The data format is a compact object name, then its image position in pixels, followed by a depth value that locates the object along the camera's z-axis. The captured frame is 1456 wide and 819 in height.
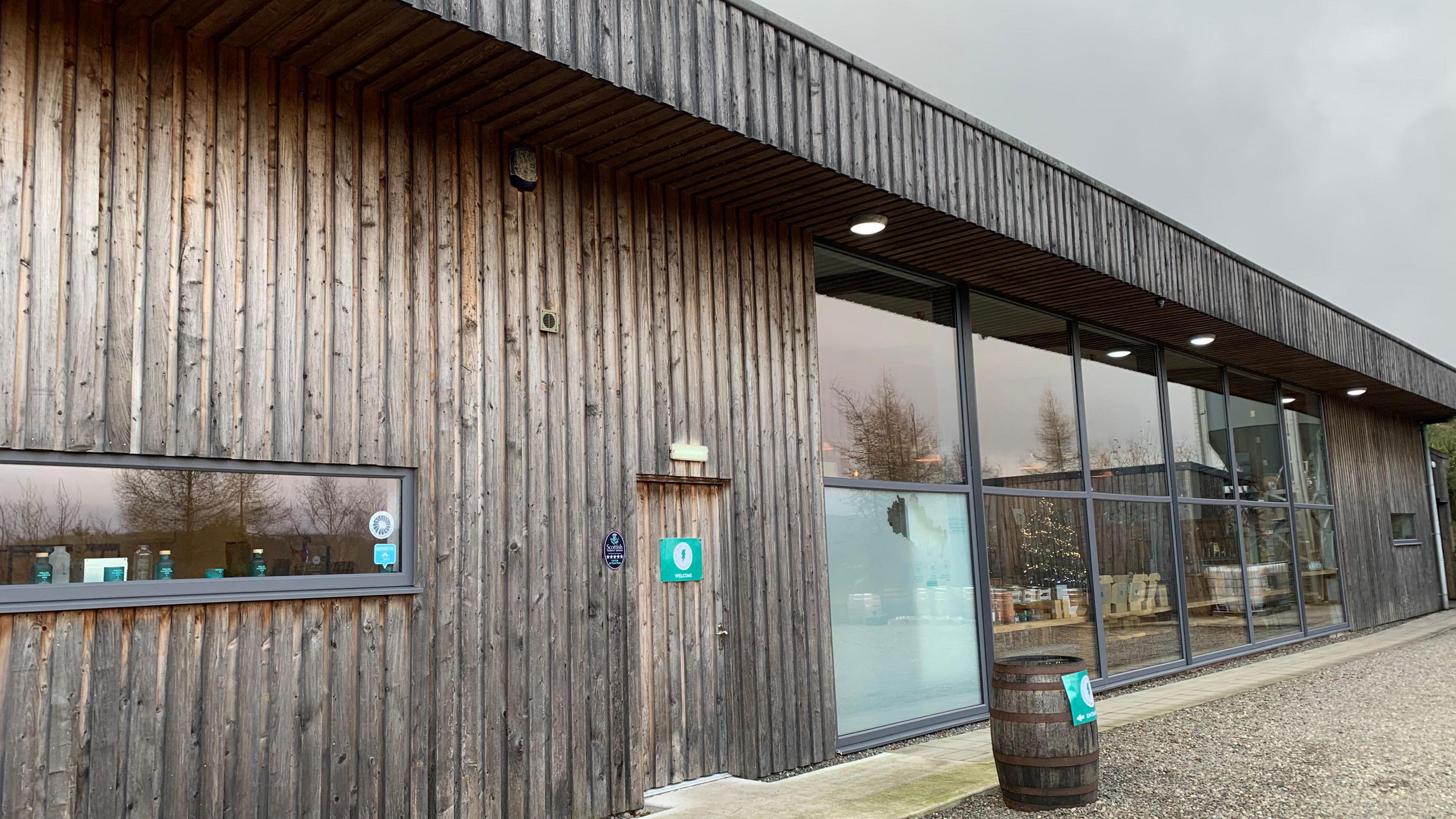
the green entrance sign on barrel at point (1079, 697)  5.30
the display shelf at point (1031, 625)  8.40
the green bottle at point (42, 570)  3.73
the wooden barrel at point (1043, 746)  5.26
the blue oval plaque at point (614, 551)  5.62
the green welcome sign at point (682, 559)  6.03
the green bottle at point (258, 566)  4.27
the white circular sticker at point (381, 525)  4.69
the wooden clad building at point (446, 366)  3.87
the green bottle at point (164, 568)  4.02
